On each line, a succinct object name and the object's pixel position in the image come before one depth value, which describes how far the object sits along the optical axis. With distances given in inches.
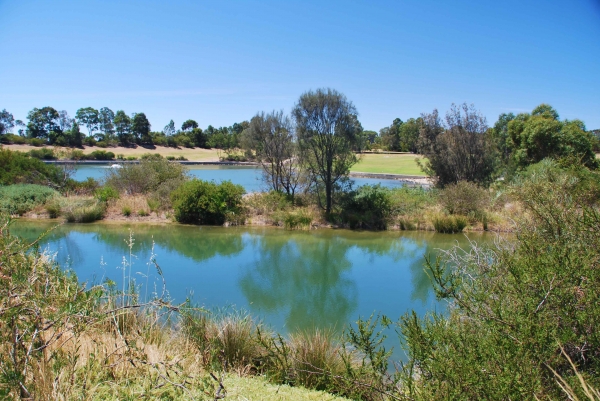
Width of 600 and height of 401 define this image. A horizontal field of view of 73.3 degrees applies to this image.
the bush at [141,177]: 770.8
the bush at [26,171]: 735.7
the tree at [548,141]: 877.2
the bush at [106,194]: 687.7
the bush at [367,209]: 653.3
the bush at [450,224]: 608.7
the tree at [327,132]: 673.6
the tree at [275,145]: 762.2
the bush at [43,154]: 1736.0
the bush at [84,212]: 621.9
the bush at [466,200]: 629.0
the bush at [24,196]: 636.7
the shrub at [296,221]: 633.0
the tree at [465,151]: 821.9
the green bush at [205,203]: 639.8
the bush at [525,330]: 99.3
